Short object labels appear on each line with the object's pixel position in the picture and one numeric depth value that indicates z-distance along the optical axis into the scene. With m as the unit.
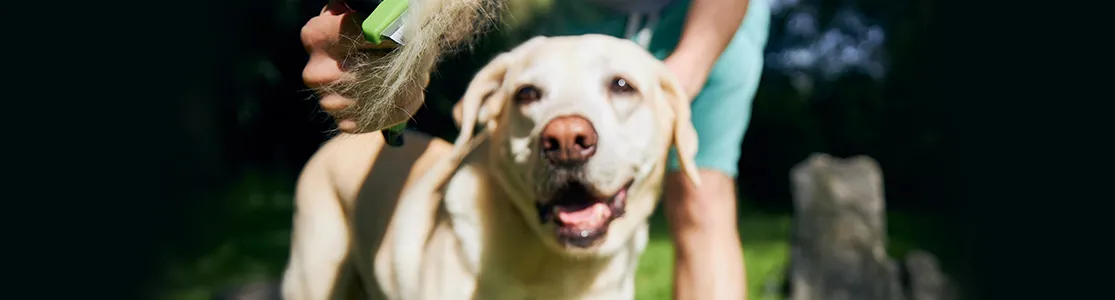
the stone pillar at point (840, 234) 3.97
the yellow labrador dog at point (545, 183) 1.64
